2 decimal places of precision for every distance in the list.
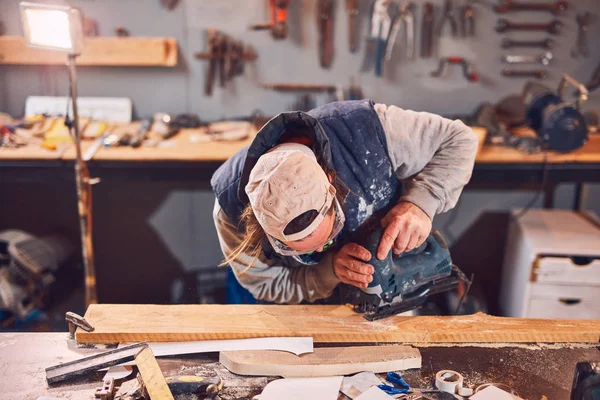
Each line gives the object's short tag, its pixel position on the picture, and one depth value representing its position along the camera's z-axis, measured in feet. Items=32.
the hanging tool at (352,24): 10.97
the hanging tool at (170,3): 11.05
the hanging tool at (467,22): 11.02
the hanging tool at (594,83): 10.92
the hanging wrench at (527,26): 11.13
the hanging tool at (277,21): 10.88
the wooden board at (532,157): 9.66
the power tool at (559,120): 9.49
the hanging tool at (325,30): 11.07
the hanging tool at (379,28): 10.93
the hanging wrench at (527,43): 11.23
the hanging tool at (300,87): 11.52
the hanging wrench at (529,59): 11.34
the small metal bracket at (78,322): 4.97
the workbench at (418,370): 4.44
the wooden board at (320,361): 4.60
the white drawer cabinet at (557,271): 9.32
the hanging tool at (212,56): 11.16
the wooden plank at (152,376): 4.23
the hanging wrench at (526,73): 11.38
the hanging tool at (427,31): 11.02
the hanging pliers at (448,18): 11.03
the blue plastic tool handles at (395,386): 4.41
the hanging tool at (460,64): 11.30
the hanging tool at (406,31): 11.00
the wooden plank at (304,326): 4.99
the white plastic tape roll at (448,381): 4.43
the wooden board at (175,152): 9.53
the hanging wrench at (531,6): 11.02
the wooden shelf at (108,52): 10.80
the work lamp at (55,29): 7.34
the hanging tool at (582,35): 11.10
